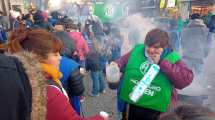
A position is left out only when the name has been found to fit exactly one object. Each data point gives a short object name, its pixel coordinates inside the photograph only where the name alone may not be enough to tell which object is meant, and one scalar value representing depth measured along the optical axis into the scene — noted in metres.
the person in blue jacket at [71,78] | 1.95
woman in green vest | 1.92
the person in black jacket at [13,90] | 0.77
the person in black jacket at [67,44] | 2.73
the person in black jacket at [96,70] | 3.96
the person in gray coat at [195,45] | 4.48
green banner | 6.26
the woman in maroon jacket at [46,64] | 0.97
